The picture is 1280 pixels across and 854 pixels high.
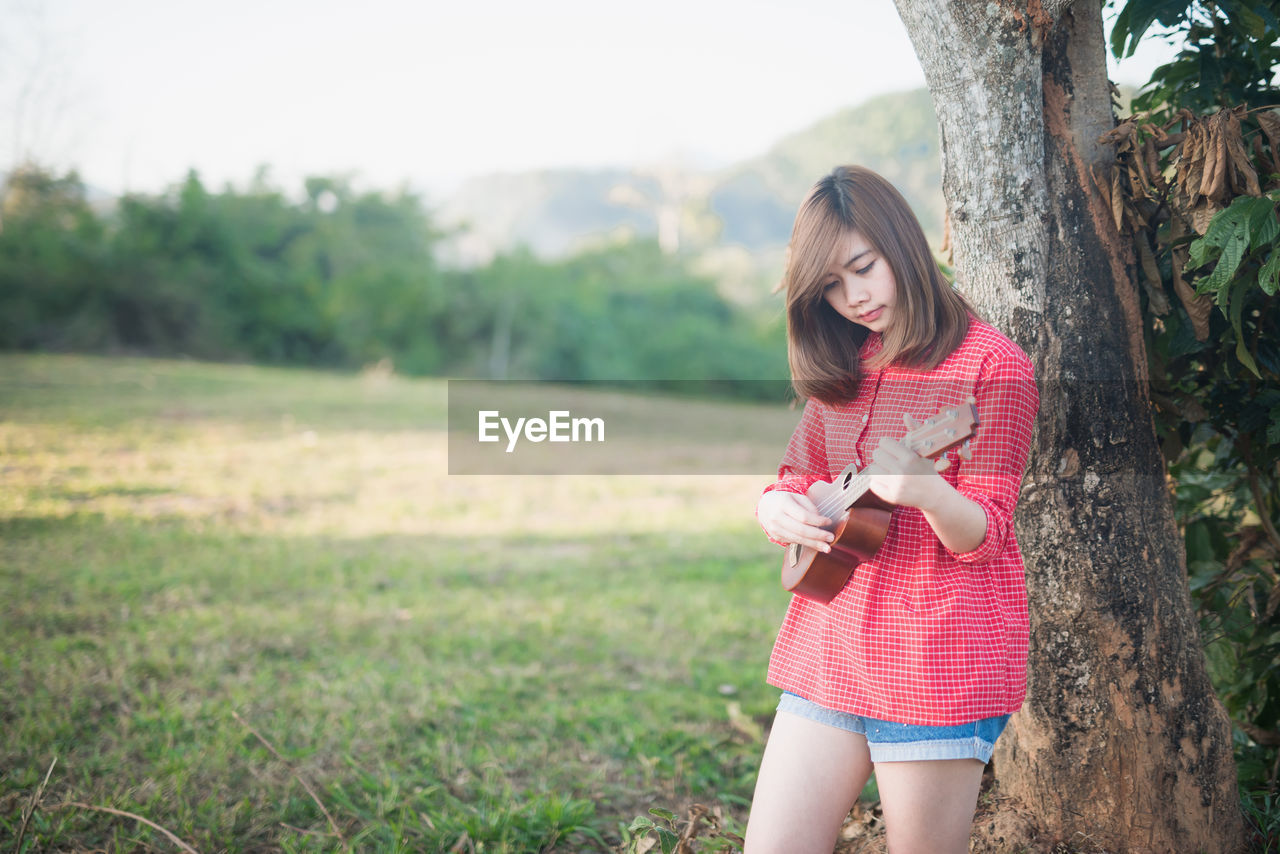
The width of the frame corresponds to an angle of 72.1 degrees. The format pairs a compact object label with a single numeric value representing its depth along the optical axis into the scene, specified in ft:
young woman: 4.93
